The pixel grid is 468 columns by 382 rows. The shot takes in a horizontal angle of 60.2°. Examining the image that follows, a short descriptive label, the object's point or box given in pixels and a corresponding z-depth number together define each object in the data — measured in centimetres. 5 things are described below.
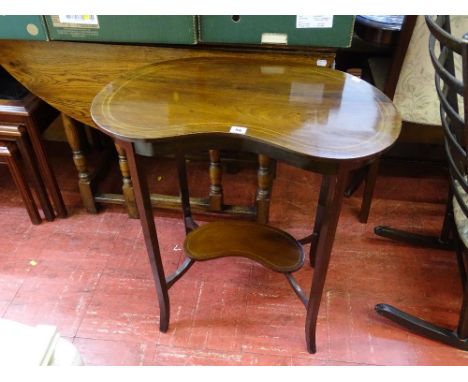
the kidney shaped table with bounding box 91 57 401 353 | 81
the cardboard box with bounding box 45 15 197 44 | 112
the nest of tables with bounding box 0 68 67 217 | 139
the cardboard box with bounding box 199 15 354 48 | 107
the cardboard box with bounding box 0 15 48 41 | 117
